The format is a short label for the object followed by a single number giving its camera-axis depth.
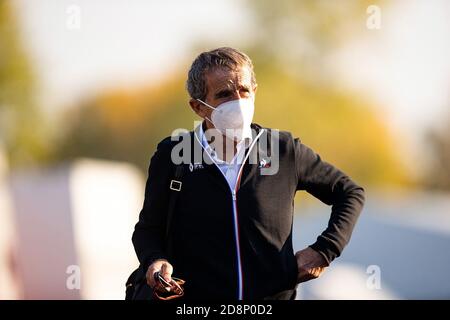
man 4.01
